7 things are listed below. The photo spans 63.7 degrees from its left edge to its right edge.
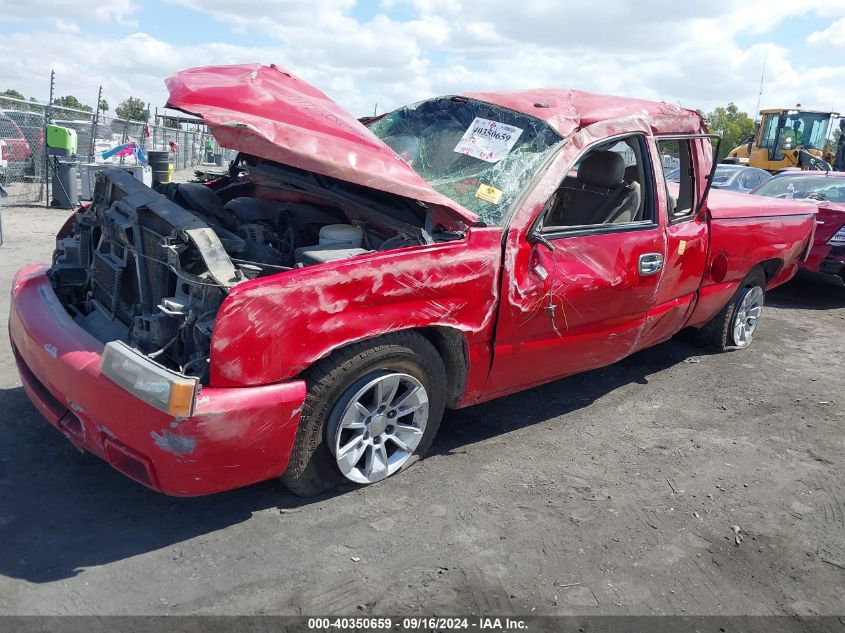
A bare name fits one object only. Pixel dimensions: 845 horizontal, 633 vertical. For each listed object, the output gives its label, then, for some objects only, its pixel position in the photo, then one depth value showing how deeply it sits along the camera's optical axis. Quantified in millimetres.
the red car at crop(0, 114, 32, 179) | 12469
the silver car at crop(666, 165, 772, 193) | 11678
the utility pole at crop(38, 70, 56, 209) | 11852
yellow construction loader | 20766
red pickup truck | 2703
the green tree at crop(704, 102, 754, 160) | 69875
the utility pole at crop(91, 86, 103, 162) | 13656
